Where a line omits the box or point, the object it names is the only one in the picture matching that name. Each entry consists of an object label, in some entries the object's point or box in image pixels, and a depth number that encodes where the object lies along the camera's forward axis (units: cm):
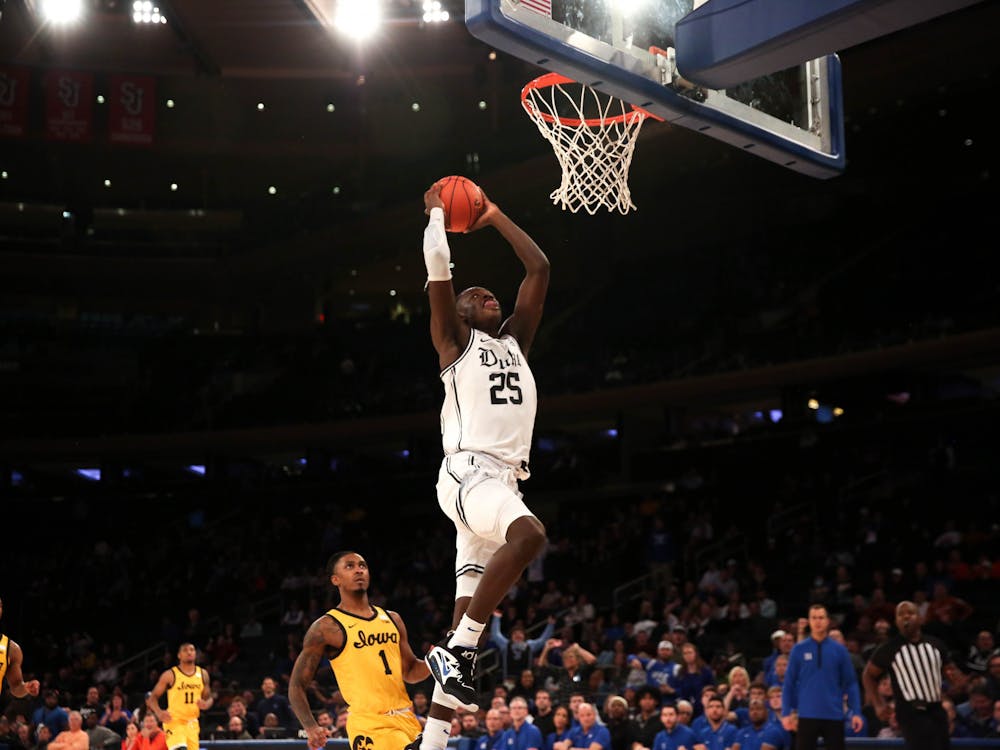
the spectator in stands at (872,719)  1184
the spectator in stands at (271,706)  1576
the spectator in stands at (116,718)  1673
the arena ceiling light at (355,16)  1977
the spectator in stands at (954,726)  1152
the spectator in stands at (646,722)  1227
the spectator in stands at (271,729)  1491
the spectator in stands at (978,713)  1149
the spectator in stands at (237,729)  1511
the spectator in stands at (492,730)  1284
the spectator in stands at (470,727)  1394
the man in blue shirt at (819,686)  989
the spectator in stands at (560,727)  1250
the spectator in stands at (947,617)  1411
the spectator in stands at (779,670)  1217
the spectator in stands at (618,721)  1246
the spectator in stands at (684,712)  1184
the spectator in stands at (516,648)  1638
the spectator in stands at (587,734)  1195
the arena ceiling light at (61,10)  2094
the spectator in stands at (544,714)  1306
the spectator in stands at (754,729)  1114
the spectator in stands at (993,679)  1163
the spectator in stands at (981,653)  1308
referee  945
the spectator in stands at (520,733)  1243
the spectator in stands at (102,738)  1514
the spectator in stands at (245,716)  1570
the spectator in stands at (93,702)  1767
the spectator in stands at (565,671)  1374
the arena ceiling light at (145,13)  2367
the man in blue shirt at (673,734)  1166
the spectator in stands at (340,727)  1404
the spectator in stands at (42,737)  1529
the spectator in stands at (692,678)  1352
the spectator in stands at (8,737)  1371
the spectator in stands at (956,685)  1227
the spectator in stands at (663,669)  1383
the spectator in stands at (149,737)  1321
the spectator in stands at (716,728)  1138
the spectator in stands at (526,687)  1438
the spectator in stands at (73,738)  1210
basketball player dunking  557
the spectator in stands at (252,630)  2280
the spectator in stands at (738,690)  1205
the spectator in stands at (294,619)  2219
